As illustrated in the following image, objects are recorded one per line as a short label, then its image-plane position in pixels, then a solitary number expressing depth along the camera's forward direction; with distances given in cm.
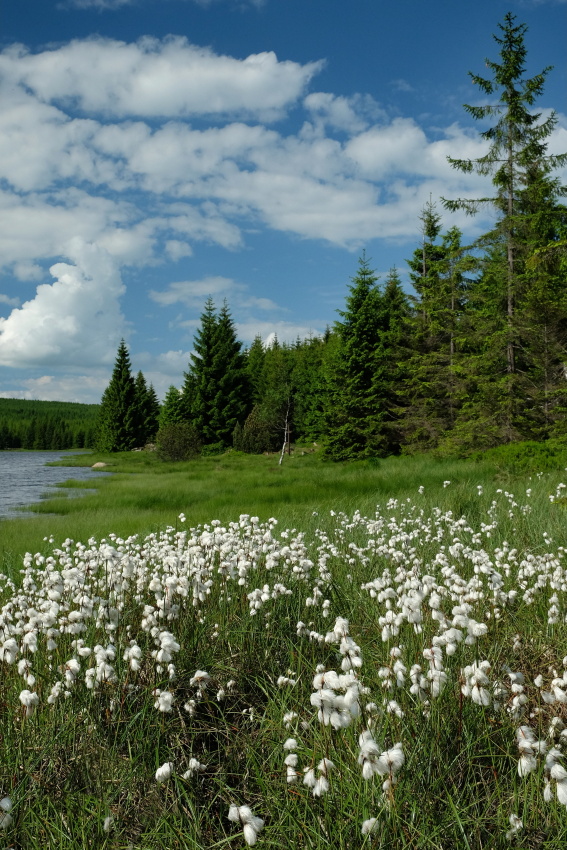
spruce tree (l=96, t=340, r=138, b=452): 6091
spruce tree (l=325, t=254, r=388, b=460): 3111
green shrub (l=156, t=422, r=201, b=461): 4203
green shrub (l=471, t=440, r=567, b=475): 1361
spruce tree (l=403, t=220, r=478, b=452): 2812
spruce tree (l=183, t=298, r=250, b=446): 4869
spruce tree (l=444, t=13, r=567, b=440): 2053
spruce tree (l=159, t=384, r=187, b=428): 5331
